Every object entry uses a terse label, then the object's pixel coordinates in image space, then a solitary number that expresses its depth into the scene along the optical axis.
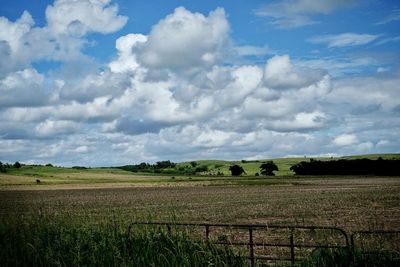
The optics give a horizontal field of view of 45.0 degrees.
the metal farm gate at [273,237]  18.98
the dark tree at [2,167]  152.94
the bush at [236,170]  183.12
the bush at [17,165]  168.05
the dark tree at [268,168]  183.93
